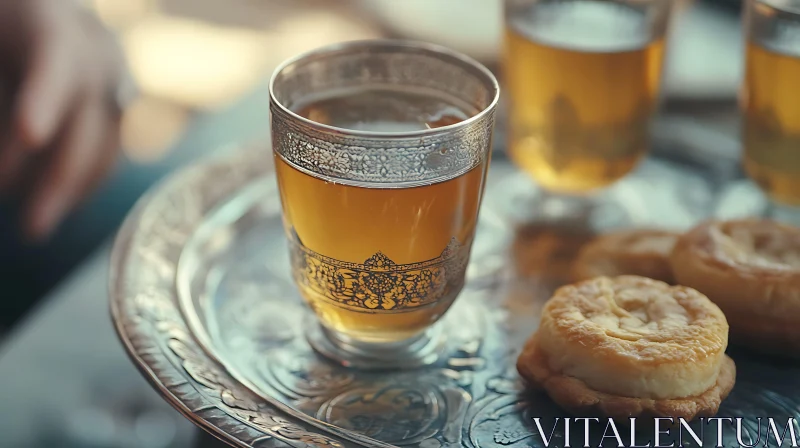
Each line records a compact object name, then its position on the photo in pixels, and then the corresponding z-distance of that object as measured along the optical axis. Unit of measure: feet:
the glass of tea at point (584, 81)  2.76
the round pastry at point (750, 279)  2.18
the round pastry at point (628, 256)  2.50
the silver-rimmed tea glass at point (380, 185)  1.99
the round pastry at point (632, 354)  1.92
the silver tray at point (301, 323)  2.07
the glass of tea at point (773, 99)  2.60
